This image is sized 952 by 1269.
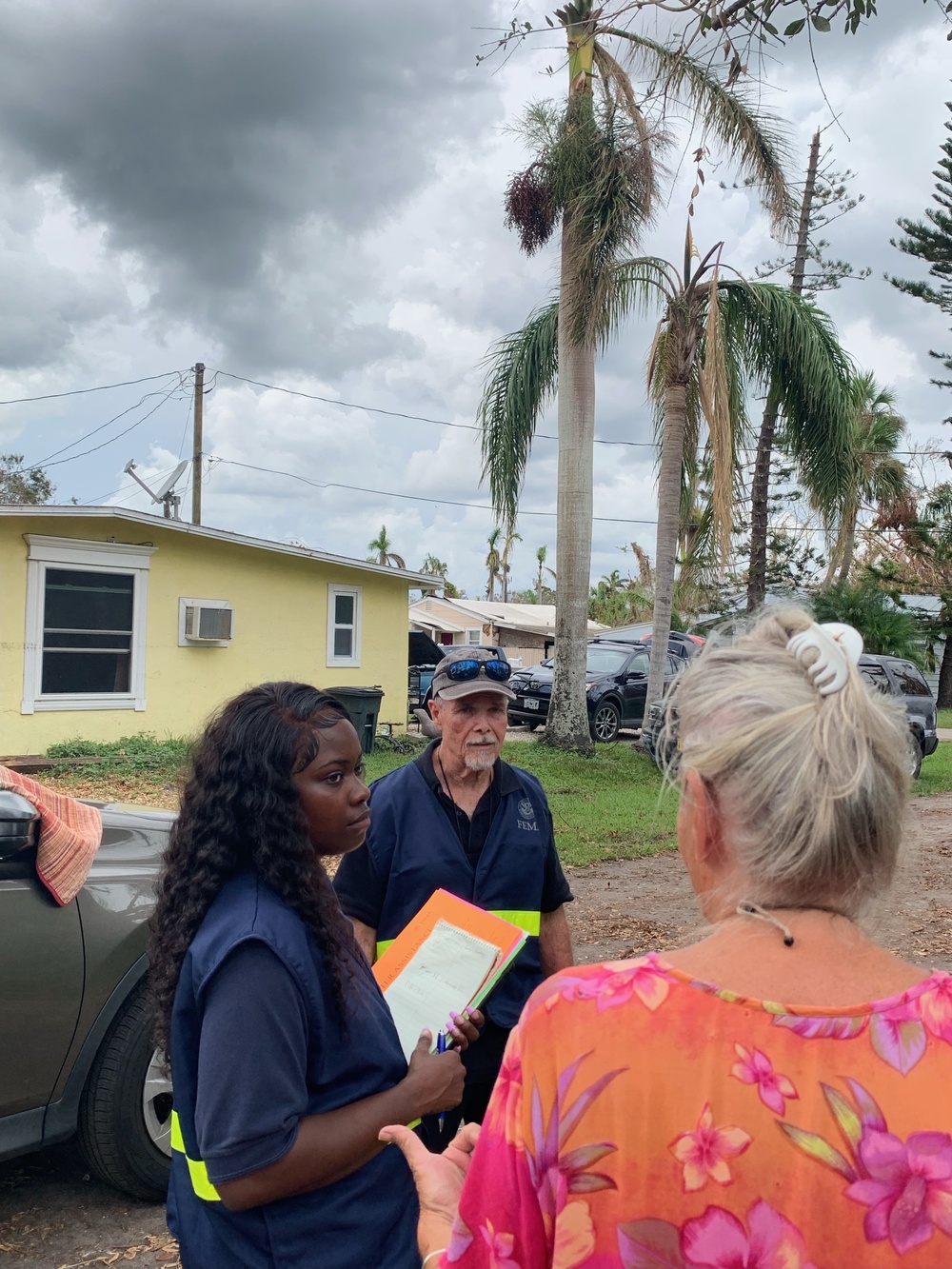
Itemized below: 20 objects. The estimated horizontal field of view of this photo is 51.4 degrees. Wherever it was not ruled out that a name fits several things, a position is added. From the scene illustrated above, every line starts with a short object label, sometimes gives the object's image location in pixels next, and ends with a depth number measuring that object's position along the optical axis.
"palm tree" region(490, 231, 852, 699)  13.67
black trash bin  14.83
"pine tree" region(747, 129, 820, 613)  20.14
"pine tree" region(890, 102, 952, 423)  27.95
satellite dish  21.66
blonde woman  1.03
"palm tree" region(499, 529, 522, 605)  74.44
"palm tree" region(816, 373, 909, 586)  29.89
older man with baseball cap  2.90
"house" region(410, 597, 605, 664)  43.38
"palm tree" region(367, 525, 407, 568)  71.88
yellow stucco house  13.21
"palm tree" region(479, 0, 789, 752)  12.60
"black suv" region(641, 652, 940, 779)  17.34
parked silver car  3.12
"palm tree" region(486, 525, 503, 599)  75.94
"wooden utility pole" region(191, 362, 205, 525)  25.30
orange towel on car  3.21
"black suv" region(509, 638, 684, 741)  18.78
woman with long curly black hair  1.55
